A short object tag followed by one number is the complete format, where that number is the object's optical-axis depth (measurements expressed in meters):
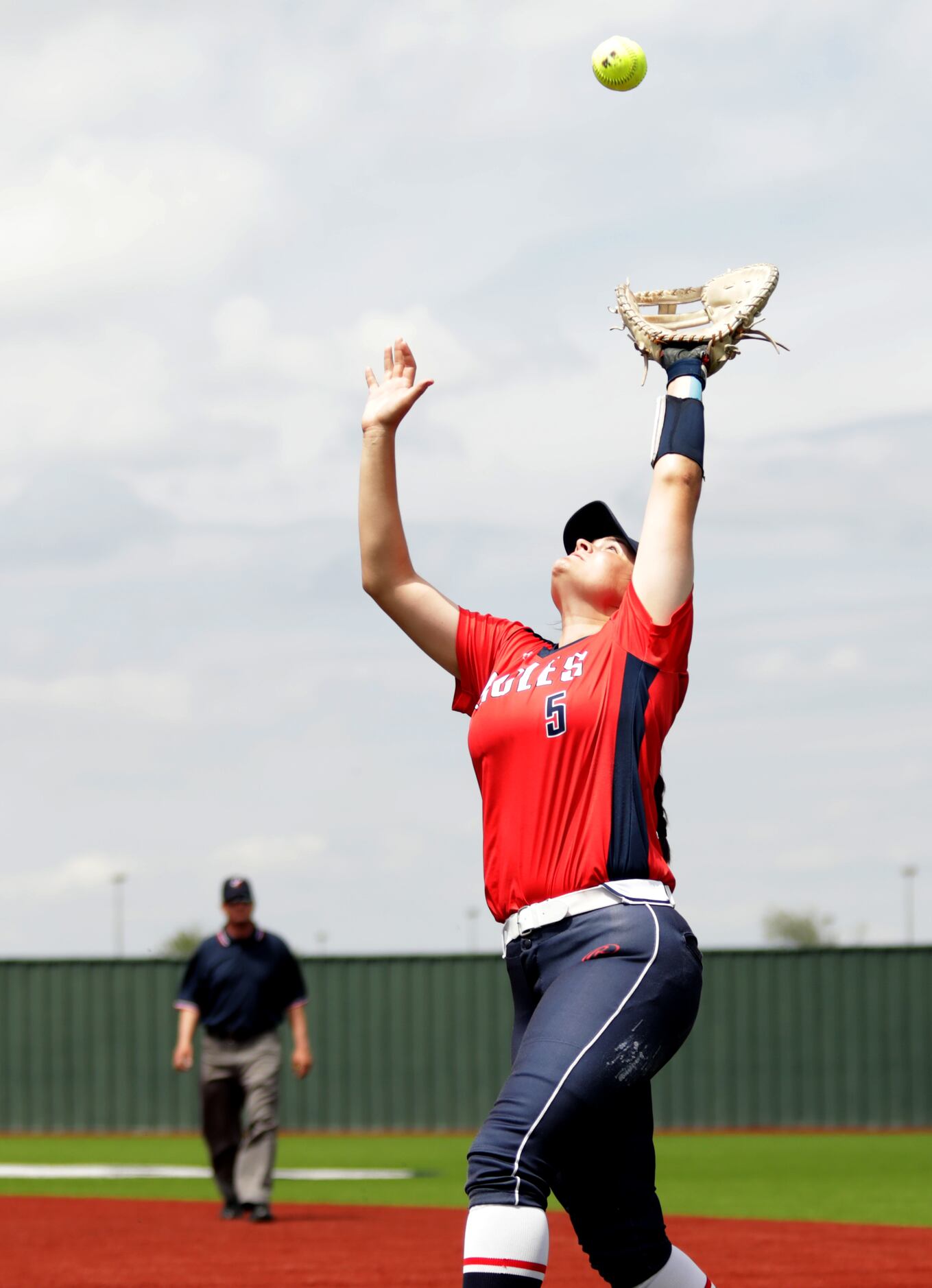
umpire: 21.84
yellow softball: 11.84
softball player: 7.77
